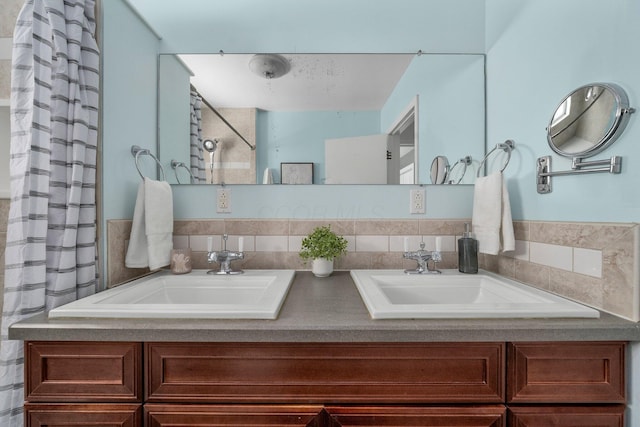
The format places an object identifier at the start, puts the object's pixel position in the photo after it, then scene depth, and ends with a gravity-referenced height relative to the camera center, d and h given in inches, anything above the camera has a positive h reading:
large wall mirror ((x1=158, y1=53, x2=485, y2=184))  57.7 +19.1
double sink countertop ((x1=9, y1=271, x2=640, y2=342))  29.9 -11.8
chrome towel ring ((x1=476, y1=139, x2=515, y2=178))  49.9 +11.4
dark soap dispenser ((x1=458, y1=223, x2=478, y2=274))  52.0 -6.9
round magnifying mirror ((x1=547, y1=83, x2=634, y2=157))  32.2 +11.2
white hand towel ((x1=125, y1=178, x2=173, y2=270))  48.2 -2.7
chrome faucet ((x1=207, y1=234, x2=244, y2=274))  51.8 -7.7
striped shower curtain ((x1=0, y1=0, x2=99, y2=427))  36.1 +5.4
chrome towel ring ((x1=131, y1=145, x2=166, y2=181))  50.2 +10.6
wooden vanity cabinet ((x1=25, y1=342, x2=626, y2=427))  30.8 -17.7
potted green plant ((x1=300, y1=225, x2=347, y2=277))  51.1 -6.1
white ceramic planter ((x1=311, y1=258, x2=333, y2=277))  51.6 -9.2
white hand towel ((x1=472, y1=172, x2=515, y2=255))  47.4 -0.6
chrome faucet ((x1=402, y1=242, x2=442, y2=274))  51.2 -7.4
